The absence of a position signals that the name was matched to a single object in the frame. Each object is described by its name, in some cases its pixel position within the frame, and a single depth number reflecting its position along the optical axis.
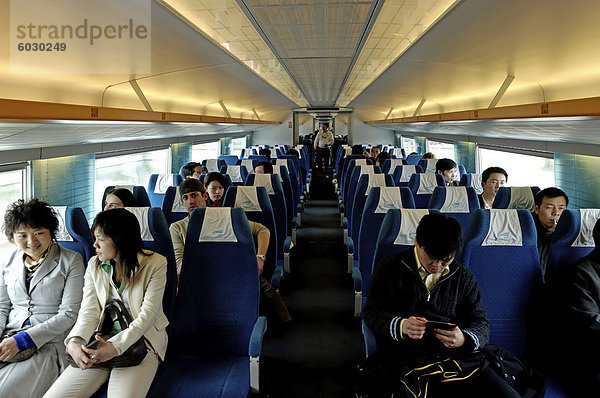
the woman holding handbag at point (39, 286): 2.77
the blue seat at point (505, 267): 2.89
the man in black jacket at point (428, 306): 2.42
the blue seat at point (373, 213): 4.29
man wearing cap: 3.75
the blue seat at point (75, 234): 3.29
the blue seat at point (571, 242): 2.99
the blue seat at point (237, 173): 8.02
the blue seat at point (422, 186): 6.04
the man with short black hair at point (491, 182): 5.11
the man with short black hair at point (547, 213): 3.71
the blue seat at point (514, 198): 4.52
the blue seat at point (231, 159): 11.50
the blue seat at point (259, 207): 4.41
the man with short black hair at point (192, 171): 7.15
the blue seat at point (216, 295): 2.94
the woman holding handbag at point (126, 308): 2.43
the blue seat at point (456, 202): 4.53
